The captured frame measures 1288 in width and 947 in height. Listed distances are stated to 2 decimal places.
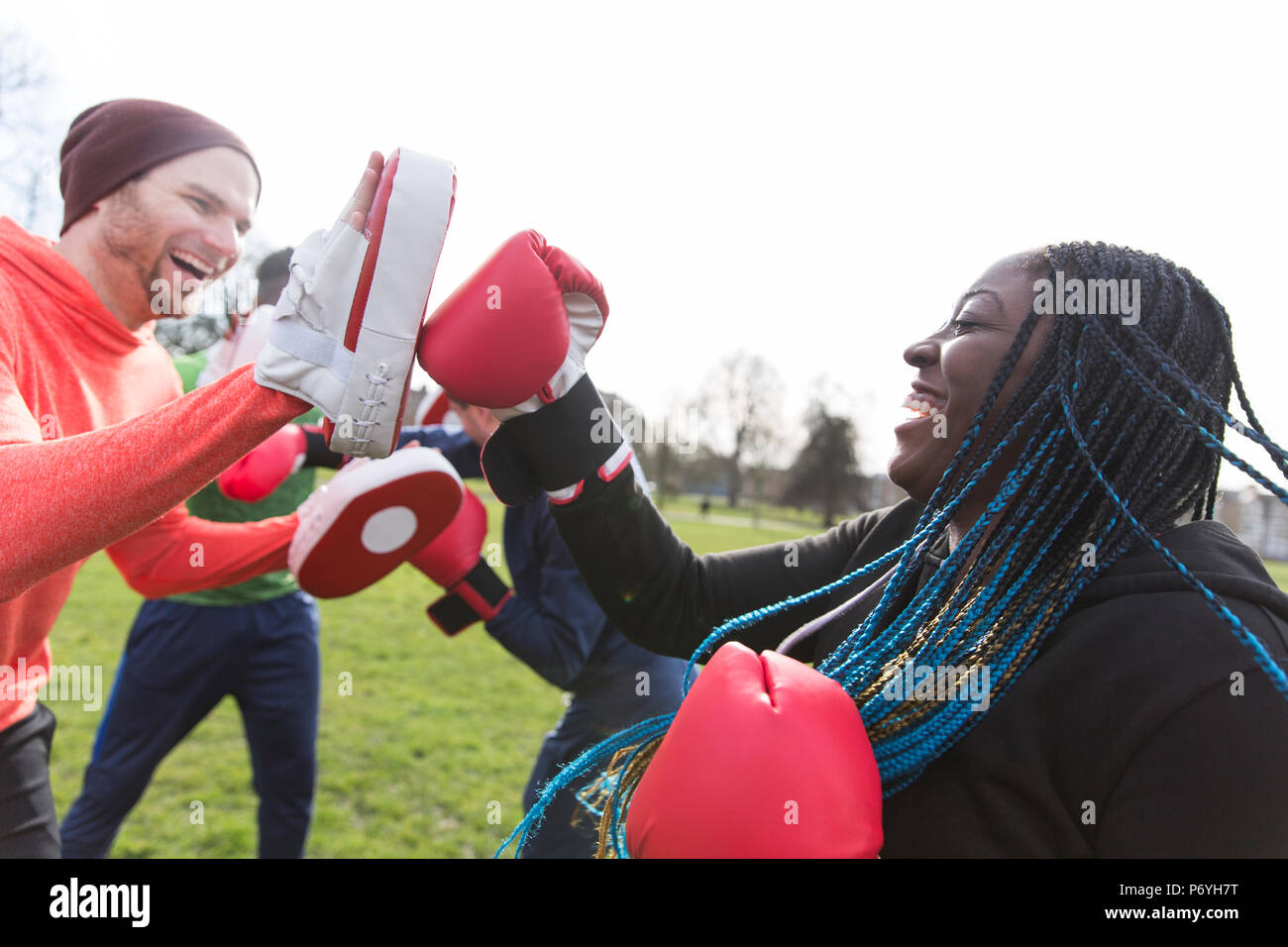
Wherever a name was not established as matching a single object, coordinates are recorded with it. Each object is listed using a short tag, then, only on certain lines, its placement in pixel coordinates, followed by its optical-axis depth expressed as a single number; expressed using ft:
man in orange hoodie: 5.04
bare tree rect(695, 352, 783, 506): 103.14
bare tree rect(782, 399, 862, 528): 100.94
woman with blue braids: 2.74
